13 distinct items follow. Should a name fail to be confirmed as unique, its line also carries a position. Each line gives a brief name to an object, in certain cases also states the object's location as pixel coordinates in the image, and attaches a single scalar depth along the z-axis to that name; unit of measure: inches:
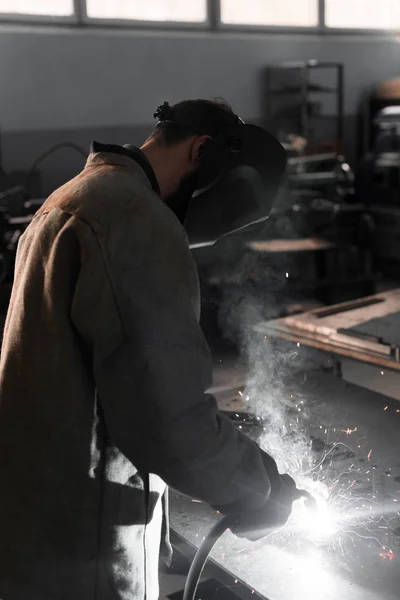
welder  38.8
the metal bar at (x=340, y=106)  287.7
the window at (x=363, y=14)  298.7
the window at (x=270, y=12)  271.0
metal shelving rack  269.3
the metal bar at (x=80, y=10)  232.2
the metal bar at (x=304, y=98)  267.1
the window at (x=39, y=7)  221.1
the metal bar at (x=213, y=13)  263.4
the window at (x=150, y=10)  239.6
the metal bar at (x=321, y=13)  291.6
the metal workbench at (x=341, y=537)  54.5
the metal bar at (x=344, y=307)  106.7
